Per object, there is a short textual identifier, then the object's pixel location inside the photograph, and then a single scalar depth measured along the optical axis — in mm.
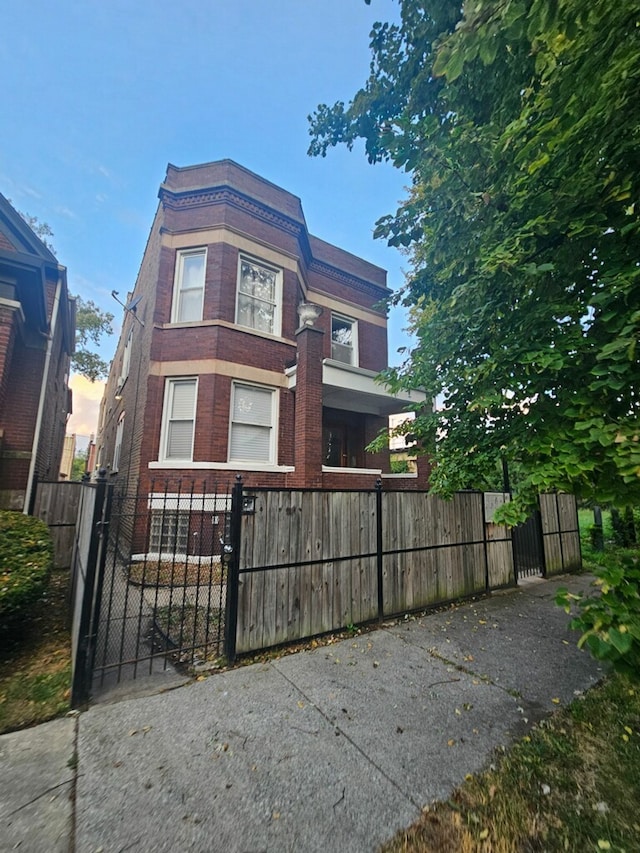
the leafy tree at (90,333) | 19688
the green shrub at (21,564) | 3594
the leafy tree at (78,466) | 28295
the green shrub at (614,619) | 1898
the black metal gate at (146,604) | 3021
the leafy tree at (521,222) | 2318
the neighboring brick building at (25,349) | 6941
